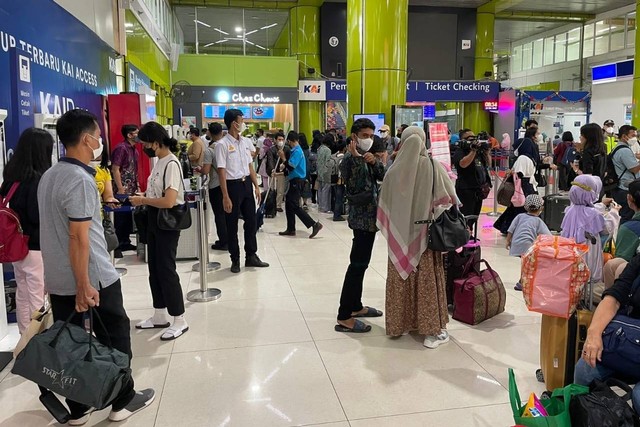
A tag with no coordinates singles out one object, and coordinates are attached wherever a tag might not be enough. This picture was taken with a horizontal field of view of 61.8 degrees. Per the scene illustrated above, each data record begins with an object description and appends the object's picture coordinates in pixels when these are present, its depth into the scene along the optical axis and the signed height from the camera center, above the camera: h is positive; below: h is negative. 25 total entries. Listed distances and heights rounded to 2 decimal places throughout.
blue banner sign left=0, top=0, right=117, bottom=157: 4.04 +0.77
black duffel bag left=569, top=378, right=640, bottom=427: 1.89 -0.96
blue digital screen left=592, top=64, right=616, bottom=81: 19.78 +2.67
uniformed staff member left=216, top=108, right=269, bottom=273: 5.35 -0.41
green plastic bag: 1.97 -1.02
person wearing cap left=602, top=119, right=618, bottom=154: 11.40 +0.20
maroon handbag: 3.95 -1.14
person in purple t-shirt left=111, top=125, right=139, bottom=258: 6.20 -0.23
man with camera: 5.79 -0.34
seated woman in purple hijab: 3.96 -0.52
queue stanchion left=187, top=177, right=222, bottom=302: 4.62 -1.09
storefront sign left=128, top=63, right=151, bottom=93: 9.00 +1.16
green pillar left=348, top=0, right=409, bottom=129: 10.55 +1.80
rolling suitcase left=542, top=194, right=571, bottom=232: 7.07 -0.89
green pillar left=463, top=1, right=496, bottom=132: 19.76 +3.43
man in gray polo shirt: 2.31 -0.38
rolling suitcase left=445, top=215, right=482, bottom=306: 4.04 -0.90
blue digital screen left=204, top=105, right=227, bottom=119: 17.12 +1.07
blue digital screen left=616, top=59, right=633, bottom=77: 18.75 +2.63
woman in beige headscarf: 3.43 -0.61
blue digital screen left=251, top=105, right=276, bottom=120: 17.25 +1.03
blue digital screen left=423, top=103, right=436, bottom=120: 17.28 +1.03
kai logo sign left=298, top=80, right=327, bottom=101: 17.36 +1.77
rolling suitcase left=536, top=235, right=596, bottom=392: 2.60 -1.00
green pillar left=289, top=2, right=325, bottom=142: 17.88 +3.50
